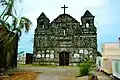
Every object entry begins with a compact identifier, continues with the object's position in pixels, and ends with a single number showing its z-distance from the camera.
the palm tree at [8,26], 8.17
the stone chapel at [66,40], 16.97
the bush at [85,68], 8.31
